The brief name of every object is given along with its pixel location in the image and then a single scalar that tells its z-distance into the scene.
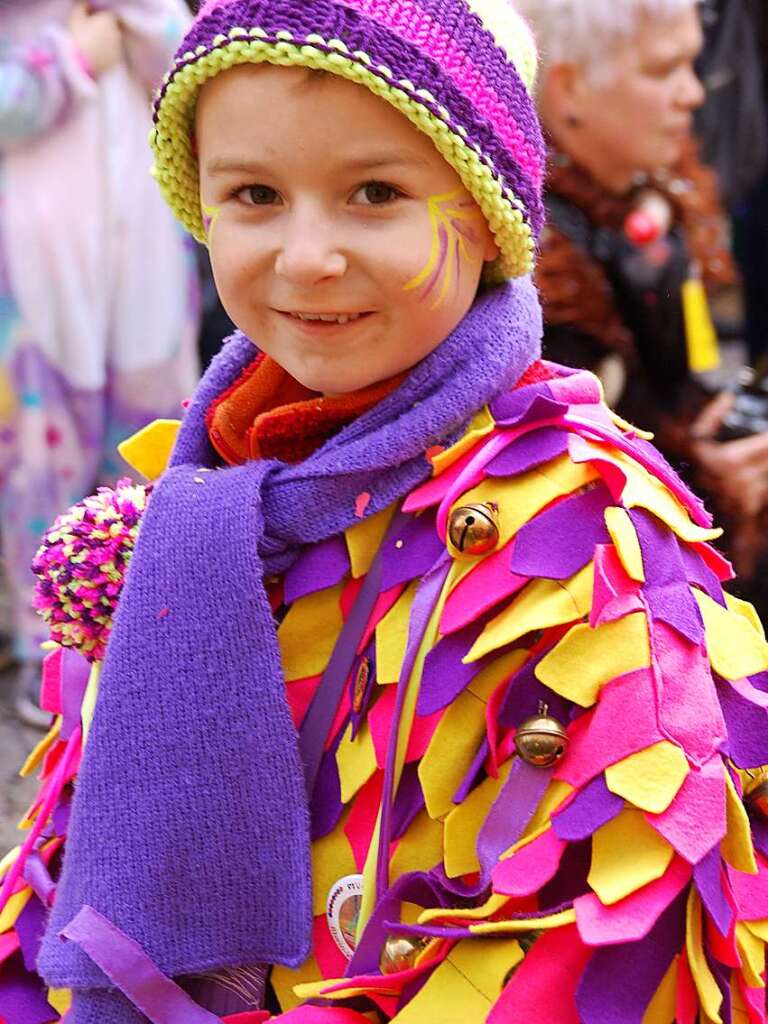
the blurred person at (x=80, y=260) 3.33
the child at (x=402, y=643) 1.28
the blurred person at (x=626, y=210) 3.01
